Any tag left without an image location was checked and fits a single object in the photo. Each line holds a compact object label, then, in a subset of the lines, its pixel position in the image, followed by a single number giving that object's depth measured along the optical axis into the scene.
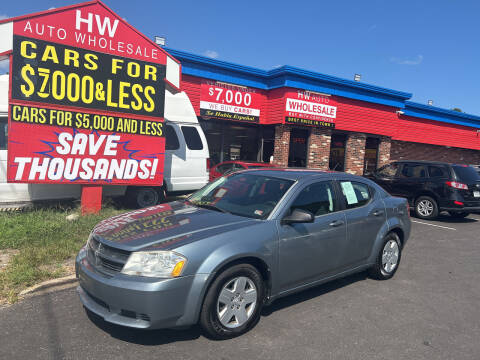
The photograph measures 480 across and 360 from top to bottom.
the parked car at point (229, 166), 10.29
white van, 8.41
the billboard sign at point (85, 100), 6.85
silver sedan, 3.05
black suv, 10.08
